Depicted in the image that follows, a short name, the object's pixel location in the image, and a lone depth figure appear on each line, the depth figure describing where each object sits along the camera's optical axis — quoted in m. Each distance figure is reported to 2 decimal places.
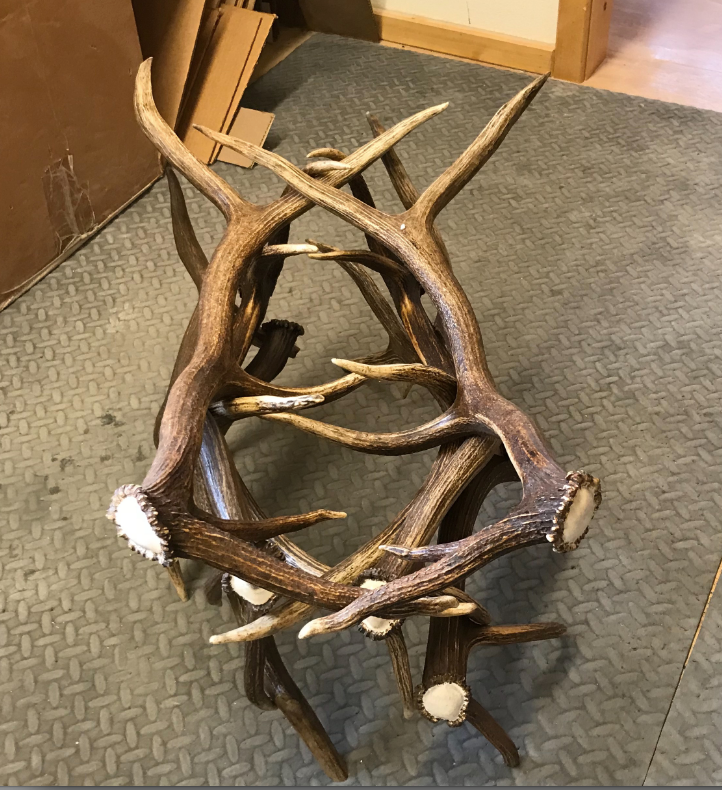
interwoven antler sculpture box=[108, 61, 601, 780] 0.72
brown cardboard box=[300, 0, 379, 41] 2.16
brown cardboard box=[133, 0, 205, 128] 1.76
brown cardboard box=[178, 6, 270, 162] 1.85
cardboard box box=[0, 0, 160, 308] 1.46
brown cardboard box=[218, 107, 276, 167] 1.87
